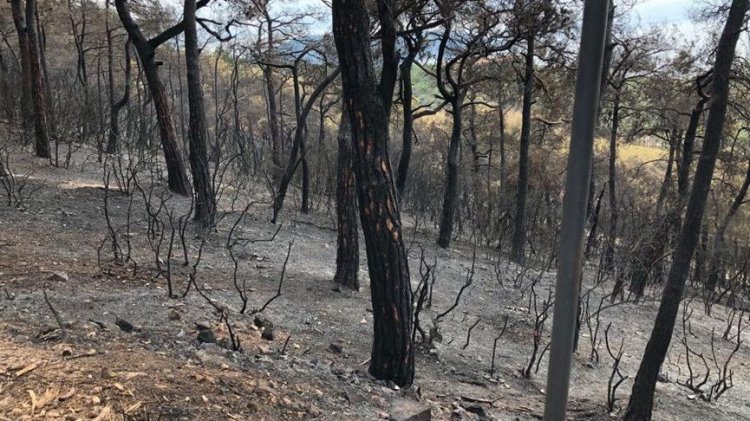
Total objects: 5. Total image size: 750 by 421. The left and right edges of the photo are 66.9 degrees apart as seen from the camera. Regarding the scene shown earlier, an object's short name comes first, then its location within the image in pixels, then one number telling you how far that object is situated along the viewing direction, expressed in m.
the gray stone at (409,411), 3.40
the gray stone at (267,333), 4.70
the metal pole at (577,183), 1.80
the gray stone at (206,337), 3.87
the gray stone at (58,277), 4.94
